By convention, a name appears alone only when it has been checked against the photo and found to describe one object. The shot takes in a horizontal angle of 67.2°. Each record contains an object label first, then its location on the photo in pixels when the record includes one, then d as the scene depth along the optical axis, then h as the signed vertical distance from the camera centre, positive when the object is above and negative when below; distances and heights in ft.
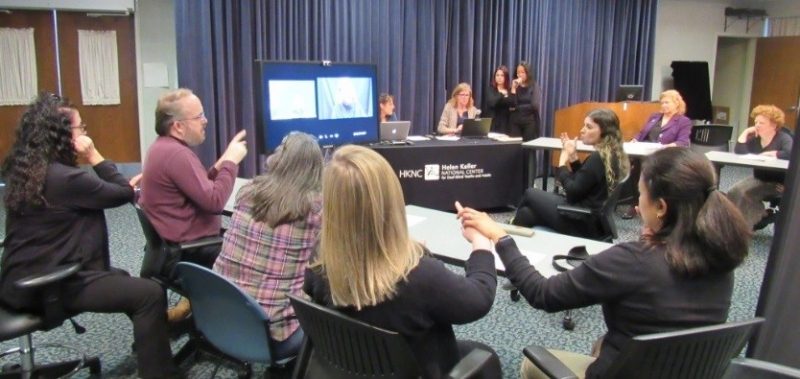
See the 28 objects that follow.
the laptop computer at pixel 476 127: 17.81 -0.74
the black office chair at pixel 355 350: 4.41 -1.88
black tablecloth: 16.11 -1.93
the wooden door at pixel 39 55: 19.44 +1.29
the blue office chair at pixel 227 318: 5.63 -2.16
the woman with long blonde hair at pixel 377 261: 4.53 -1.22
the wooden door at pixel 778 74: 28.50 +1.61
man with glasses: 8.03 -1.14
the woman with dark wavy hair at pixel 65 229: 6.79 -1.54
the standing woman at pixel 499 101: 22.67 +0.05
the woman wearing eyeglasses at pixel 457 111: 20.38 -0.31
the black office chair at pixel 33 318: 6.43 -2.45
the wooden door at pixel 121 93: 19.98 +0.09
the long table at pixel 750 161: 14.11 -1.30
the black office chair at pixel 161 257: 8.02 -2.14
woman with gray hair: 6.32 -1.54
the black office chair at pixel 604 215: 10.57 -1.95
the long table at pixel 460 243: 6.97 -1.75
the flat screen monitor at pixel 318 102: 11.38 -0.05
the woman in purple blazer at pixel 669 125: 17.25 -0.56
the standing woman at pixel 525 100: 22.49 +0.10
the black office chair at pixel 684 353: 4.20 -1.77
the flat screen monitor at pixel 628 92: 23.11 +0.48
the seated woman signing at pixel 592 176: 10.93 -1.33
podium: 21.79 -0.27
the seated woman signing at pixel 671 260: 4.62 -1.20
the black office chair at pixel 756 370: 3.95 -1.75
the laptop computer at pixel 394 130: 16.17 -0.79
